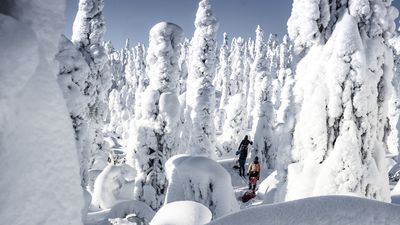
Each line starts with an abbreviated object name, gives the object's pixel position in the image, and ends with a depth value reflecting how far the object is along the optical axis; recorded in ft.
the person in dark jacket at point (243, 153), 57.88
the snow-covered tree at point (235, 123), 87.25
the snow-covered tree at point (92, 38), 53.83
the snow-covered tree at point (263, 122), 72.69
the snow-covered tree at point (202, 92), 60.44
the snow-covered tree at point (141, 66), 182.54
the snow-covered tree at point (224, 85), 127.53
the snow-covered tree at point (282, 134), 38.11
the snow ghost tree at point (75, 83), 37.73
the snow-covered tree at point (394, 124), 85.06
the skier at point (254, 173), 49.83
